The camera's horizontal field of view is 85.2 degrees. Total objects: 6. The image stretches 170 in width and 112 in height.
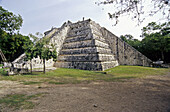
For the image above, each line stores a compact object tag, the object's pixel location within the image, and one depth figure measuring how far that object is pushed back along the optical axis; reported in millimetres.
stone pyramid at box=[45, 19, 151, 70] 14922
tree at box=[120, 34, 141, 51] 29172
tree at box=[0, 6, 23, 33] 19314
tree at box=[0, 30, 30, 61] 25098
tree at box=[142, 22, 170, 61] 22698
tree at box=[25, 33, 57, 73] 9234
